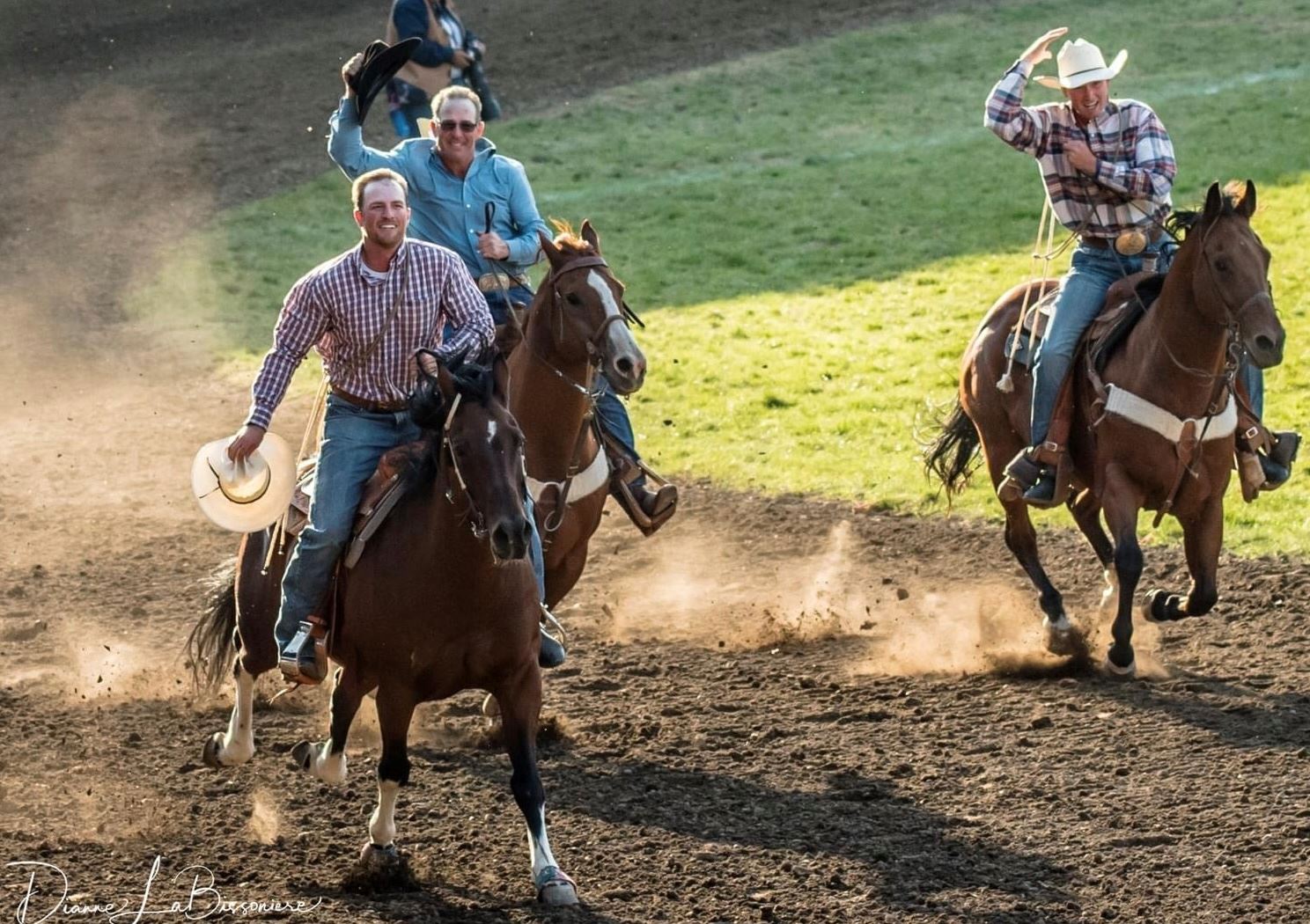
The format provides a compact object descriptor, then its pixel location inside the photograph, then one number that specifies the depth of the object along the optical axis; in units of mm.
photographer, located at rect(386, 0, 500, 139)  35156
